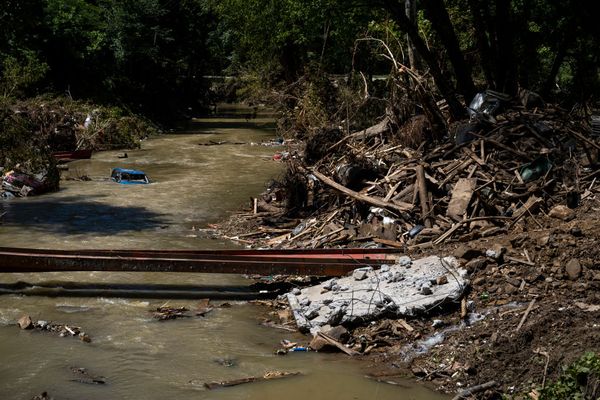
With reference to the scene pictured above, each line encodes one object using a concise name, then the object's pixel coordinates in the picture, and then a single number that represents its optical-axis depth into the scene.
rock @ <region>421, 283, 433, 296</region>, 8.09
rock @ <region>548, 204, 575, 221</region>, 9.47
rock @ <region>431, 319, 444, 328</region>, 7.81
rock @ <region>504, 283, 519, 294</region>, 7.90
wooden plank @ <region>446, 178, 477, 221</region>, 10.19
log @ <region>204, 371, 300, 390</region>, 6.95
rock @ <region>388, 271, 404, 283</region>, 8.61
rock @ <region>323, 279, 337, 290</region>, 8.95
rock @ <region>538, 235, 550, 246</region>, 8.38
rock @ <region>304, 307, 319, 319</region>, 8.28
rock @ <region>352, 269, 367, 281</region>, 8.92
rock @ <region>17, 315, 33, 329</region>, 8.27
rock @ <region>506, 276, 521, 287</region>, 7.96
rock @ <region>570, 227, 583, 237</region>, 8.33
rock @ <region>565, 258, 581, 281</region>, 7.74
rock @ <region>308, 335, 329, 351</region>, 7.67
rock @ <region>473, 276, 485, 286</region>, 8.18
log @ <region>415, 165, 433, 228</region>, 10.47
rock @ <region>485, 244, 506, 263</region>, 8.42
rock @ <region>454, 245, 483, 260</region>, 8.62
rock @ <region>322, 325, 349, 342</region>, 7.81
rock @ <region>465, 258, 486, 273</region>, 8.41
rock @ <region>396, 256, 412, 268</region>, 8.97
